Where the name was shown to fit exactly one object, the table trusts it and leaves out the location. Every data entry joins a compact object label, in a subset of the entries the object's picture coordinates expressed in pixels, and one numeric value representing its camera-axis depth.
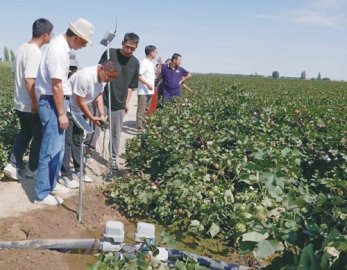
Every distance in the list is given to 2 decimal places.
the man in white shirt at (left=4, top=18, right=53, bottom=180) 4.60
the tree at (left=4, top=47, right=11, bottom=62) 99.28
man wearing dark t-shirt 6.03
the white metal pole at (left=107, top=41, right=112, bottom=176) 5.79
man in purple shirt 9.59
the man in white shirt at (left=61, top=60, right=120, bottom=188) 4.82
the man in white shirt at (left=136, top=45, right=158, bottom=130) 8.35
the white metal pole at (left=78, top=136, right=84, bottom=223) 4.28
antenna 5.77
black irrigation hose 3.29
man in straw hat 4.12
